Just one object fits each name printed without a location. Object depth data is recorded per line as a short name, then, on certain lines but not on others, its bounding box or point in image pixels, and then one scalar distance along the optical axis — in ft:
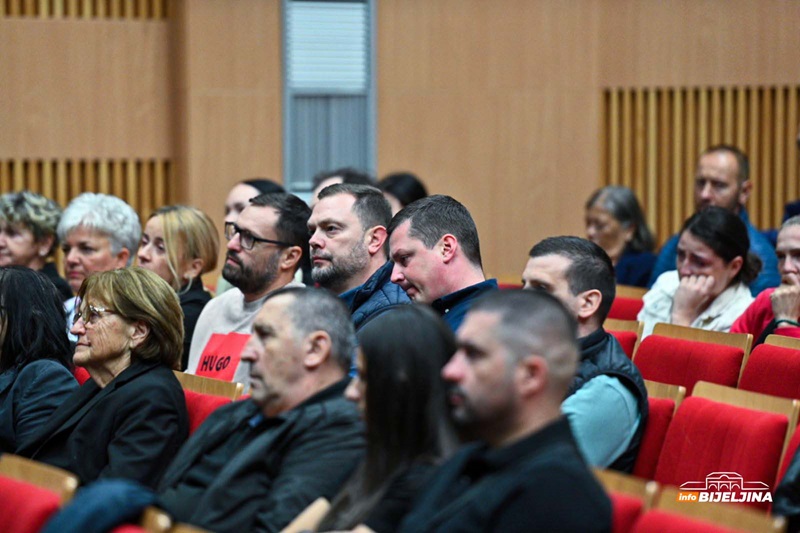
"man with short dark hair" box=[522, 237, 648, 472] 20.68
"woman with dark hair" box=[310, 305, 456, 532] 15.78
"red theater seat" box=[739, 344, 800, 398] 23.85
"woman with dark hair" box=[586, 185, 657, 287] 43.34
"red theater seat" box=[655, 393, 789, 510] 19.51
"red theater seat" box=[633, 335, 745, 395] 25.22
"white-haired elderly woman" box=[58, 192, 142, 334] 34.68
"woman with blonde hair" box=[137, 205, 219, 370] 32.65
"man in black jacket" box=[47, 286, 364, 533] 17.66
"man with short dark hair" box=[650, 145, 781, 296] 40.50
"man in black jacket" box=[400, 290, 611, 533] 13.34
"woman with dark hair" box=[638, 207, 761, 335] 31.53
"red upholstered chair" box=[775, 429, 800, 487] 19.39
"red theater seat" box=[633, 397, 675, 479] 21.56
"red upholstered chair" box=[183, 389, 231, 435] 22.02
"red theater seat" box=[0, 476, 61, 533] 15.89
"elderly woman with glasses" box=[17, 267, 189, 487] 21.59
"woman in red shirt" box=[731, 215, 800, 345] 27.71
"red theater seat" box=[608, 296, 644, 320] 36.24
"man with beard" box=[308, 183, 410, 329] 26.43
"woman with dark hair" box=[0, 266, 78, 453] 24.04
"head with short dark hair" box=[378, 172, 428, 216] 42.59
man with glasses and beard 28.07
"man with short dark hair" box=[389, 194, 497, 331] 24.23
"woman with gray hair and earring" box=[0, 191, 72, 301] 36.94
